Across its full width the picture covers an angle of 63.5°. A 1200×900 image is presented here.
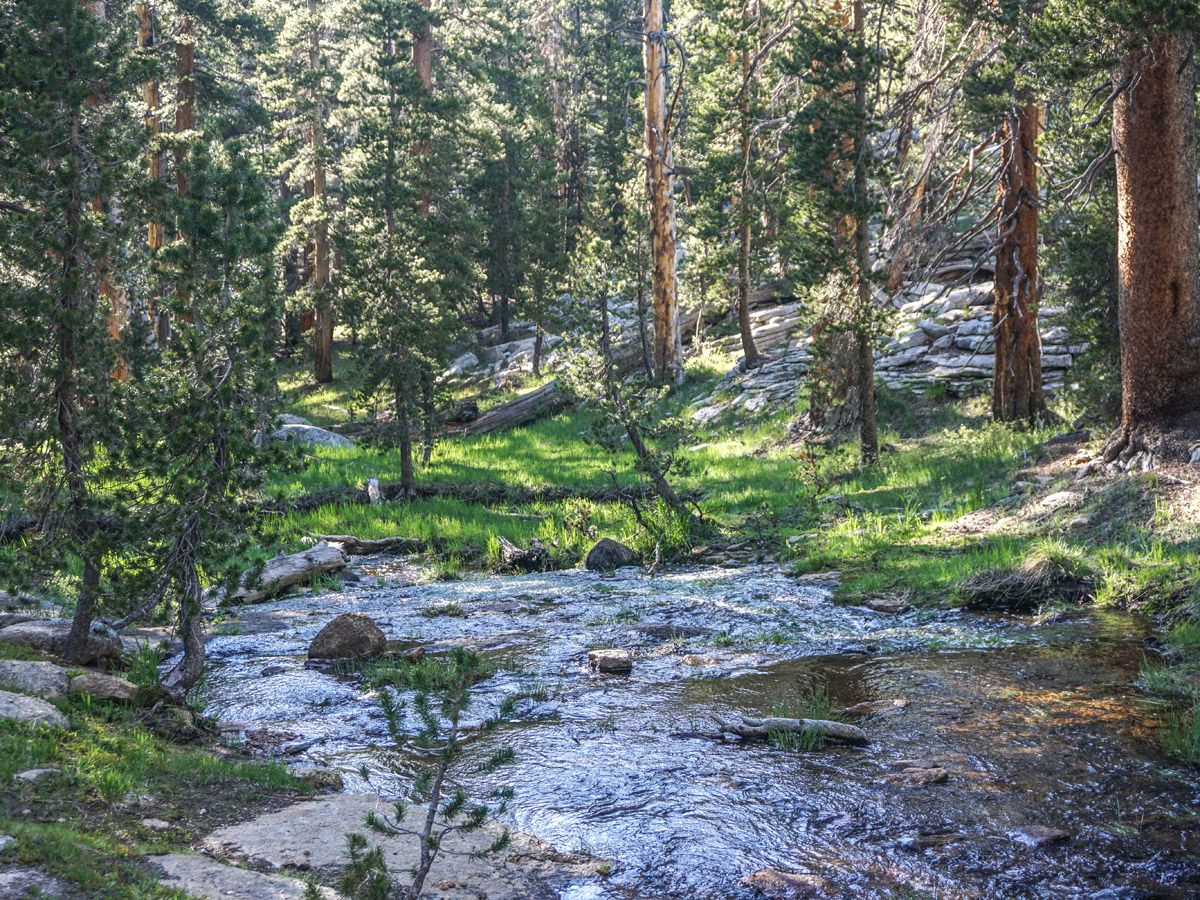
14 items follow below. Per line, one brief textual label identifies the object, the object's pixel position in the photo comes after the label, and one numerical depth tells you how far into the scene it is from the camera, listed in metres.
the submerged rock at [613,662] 7.41
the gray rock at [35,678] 5.51
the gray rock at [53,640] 6.91
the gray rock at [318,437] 20.64
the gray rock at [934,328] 19.81
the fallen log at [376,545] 13.30
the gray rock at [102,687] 5.66
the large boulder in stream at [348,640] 7.91
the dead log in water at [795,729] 5.73
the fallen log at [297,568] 10.84
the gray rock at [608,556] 11.87
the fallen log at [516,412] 22.97
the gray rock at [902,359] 19.53
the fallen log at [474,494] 15.00
